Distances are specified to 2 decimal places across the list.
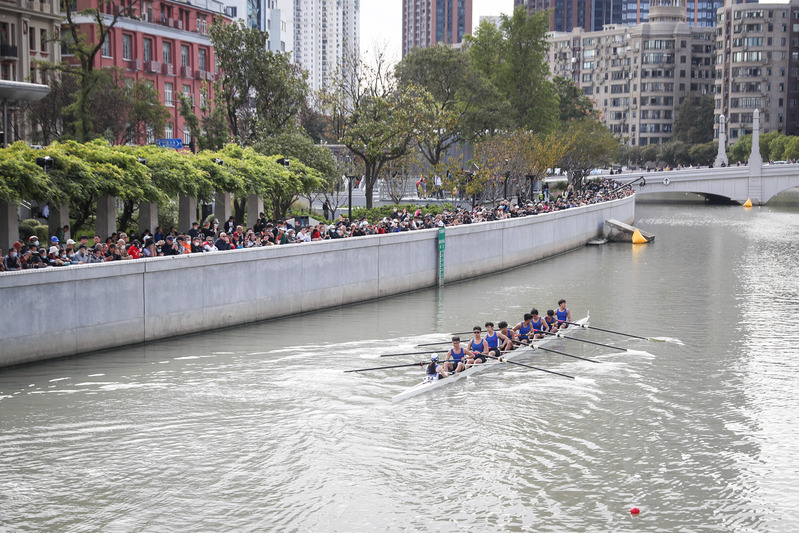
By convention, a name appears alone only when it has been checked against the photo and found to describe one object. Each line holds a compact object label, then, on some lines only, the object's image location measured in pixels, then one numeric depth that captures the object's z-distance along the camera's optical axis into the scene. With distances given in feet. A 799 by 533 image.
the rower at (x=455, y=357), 85.05
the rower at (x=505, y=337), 94.49
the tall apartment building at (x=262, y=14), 451.12
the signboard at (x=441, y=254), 141.07
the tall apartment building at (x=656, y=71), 578.25
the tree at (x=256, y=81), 172.04
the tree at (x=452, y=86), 247.50
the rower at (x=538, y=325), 101.23
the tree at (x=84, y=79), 149.48
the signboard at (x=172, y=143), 148.56
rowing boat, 79.87
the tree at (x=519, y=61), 293.84
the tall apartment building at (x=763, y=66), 502.79
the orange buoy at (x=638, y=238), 216.54
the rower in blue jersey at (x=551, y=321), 103.30
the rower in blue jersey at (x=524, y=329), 97.91
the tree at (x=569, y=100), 404.32
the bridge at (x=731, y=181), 340.39
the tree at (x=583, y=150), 309.42
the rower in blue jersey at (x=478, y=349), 88.48
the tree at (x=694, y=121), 536.42
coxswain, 83.05
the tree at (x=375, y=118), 185.16
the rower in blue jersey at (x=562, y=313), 106.32
